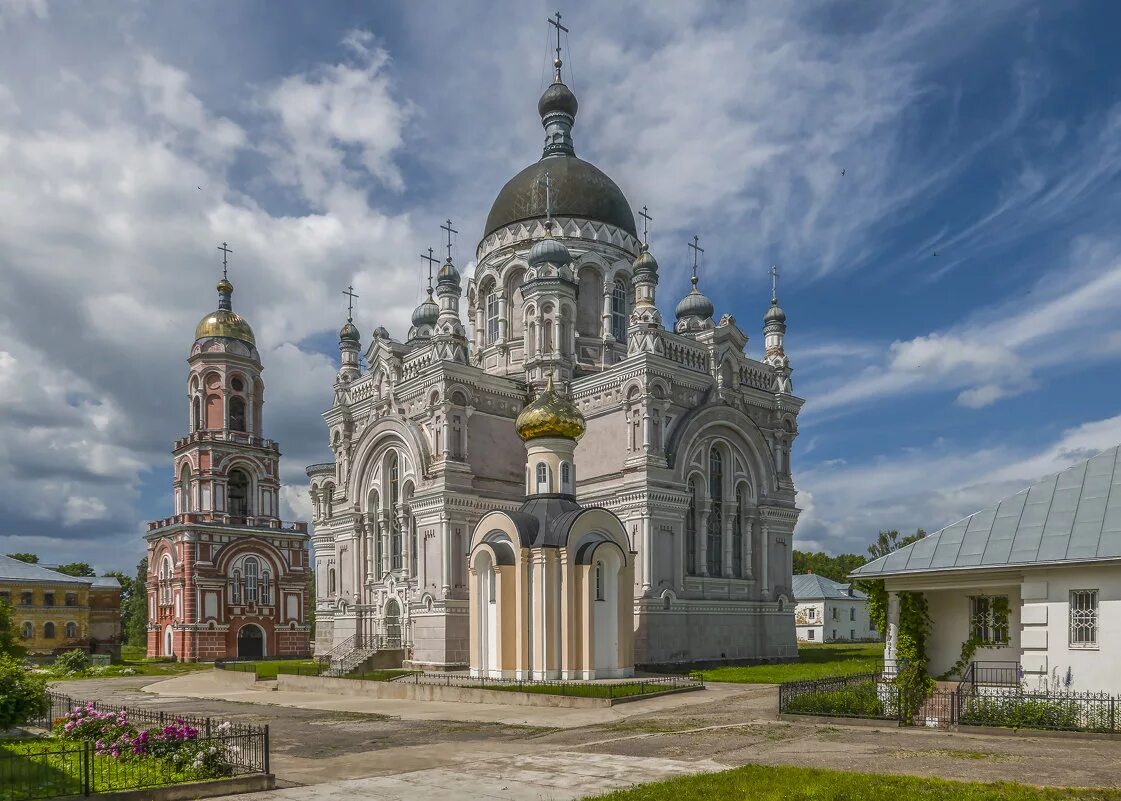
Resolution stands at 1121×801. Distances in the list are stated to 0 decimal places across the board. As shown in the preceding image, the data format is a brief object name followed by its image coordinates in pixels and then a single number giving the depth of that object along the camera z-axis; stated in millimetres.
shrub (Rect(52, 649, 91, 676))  38750
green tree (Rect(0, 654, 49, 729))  14195
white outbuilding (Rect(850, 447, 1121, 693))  15758
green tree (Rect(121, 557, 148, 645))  73625
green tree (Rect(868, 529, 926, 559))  72062
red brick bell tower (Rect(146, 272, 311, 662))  47438
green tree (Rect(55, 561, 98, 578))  68462
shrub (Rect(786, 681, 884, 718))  16469
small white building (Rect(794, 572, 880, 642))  65562
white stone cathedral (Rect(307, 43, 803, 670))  31078
